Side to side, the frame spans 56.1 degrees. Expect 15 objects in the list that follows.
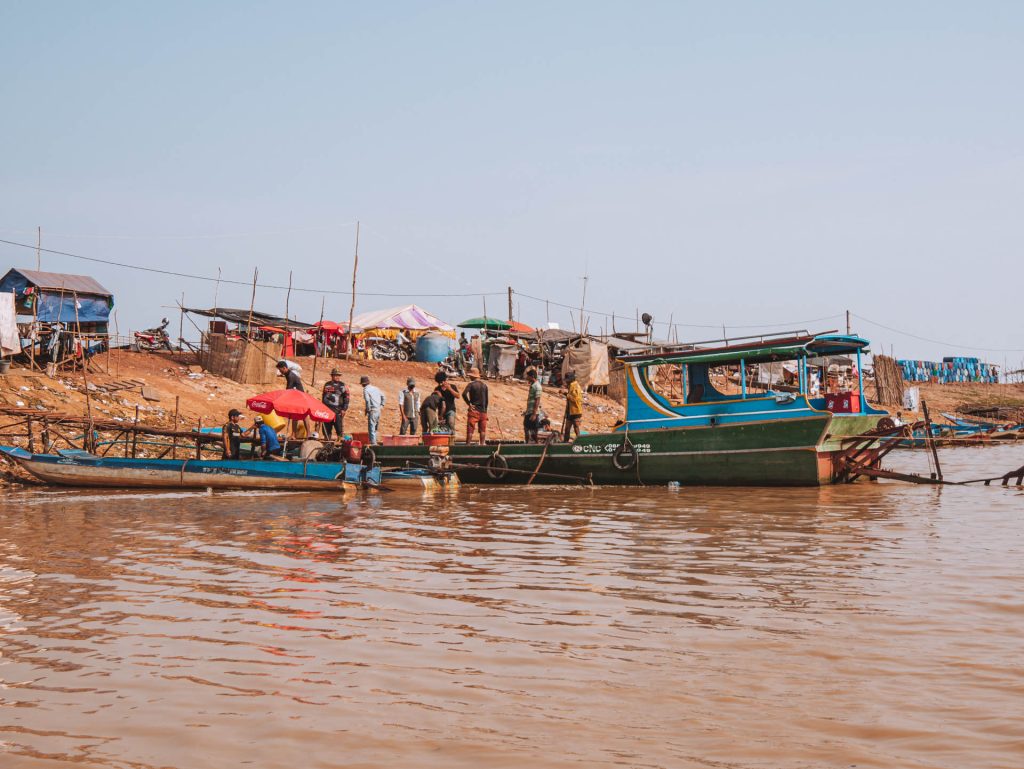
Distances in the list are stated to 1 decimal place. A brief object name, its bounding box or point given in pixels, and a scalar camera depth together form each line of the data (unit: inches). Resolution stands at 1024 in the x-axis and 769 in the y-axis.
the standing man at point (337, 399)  756.6
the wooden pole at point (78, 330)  994.6
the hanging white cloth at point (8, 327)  995.3
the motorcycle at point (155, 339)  1295.5
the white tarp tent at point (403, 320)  1557.6
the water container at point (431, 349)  1485.0
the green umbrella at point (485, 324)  1584.6
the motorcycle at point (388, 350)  1471.5
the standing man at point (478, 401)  759.1
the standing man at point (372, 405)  784.3
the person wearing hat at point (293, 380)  738.2
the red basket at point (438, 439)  698.2
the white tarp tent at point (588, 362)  1427.2
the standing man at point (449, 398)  746.7
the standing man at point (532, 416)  734.5
